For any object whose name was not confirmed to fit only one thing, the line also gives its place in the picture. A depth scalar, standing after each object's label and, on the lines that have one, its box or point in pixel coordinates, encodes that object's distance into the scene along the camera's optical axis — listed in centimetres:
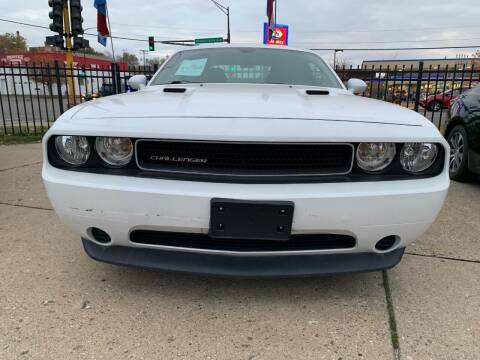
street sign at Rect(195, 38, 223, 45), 2707
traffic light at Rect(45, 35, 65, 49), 1087
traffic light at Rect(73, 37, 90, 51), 1111
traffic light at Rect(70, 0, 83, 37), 1065
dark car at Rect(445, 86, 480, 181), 425
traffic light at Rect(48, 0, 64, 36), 1046
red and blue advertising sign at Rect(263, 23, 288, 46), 2480
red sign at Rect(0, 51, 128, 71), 4385
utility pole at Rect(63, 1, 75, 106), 1084
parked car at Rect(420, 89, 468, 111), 2311
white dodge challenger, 187
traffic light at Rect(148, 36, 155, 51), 2978
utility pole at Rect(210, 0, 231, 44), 2790
